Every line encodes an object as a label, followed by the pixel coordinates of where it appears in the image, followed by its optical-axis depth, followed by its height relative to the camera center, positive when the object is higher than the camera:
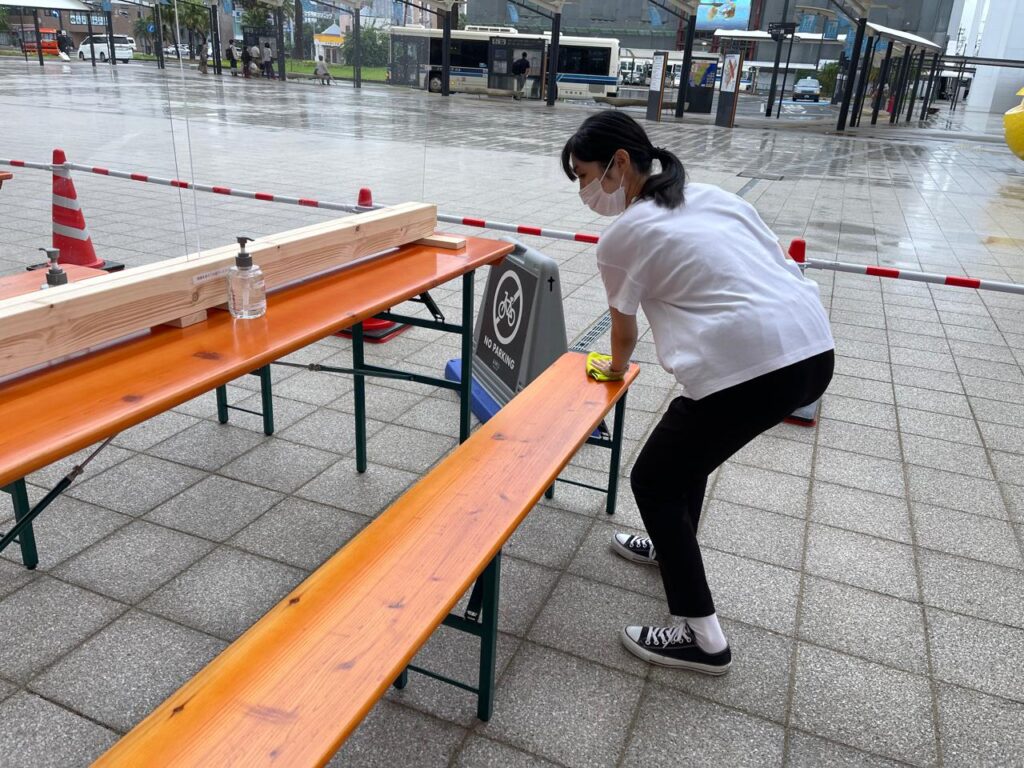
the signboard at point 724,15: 42.78 +4.47
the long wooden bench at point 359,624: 1.43 -1.15
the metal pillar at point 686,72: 25.51 +0.76
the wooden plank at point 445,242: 3.62 -0.72
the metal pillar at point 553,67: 28.06 +0.69
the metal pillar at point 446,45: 23.51 +1.09
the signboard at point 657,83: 24.33 +0.30
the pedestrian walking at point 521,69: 30.84 +0.58
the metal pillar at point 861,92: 24.89 +0.44
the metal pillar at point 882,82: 26.63 +0.85
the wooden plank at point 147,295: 1.99 -0.65
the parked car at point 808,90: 49.59 +0.74
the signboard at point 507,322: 3.80 -1.16
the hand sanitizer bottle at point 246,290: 2.49 -0.68
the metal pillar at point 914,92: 32.69 +0.68
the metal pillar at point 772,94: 31.12 +0.25
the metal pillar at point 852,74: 22.84 +0.90
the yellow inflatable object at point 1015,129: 15.84 -0.27
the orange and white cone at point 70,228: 5.66 -1.19
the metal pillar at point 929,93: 35.62 +0.76
